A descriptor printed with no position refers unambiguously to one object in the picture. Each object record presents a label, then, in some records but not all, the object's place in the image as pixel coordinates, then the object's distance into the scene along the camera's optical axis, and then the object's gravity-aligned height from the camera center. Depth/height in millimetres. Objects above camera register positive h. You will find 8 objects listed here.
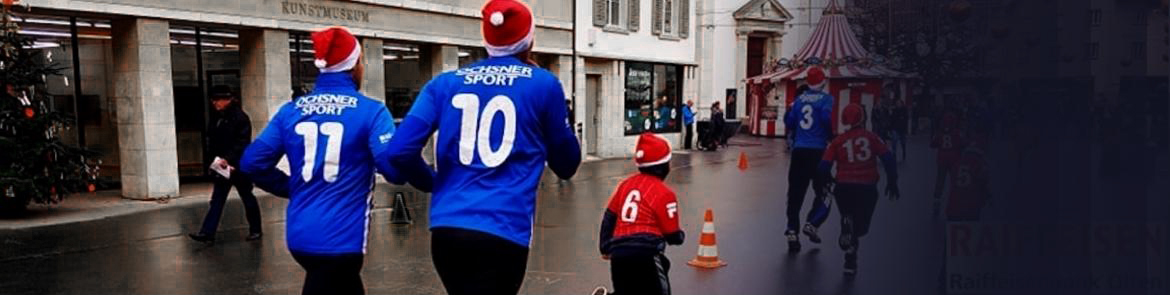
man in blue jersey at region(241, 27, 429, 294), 3301 -314
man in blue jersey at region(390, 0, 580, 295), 2686 -190
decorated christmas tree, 9859 -519
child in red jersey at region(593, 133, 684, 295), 4684 -810
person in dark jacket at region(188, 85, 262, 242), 8477 -472
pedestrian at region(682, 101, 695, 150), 25664 -796
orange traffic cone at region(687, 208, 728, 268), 7190 -1370
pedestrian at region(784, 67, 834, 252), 7324 -589
